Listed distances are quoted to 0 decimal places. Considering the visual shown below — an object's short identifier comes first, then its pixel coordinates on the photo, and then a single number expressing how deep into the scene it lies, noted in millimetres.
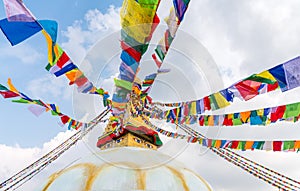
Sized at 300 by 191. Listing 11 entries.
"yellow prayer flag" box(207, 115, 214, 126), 6602
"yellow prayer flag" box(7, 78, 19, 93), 5594
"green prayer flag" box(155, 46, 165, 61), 4845
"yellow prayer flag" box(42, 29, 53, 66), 4062
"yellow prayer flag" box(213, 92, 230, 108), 5263
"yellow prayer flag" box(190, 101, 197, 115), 6174
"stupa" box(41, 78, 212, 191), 5586
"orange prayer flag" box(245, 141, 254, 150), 6658
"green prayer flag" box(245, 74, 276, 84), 4356
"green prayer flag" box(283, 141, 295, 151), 6164
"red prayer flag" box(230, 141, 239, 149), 6781
